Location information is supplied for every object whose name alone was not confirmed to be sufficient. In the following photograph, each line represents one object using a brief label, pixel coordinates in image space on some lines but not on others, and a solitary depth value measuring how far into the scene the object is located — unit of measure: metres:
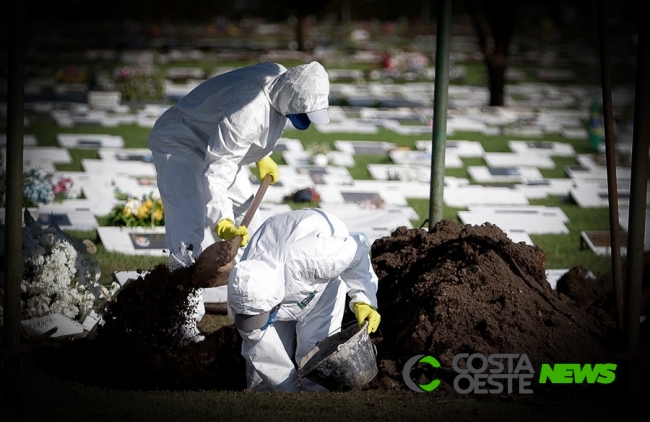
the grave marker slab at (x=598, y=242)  15.29
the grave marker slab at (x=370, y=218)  15.67
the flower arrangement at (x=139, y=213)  15.65
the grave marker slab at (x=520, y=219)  16.62
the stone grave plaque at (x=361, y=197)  18.11
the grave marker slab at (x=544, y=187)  19.50
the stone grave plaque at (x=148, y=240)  14.76
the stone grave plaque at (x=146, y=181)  19.00
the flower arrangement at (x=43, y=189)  16.83
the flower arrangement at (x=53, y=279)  10.55
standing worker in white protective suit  10.25
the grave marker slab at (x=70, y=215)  15.89
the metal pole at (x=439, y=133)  12.51
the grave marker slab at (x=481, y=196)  18.56
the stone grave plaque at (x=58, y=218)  15.81
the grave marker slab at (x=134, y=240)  14.53
